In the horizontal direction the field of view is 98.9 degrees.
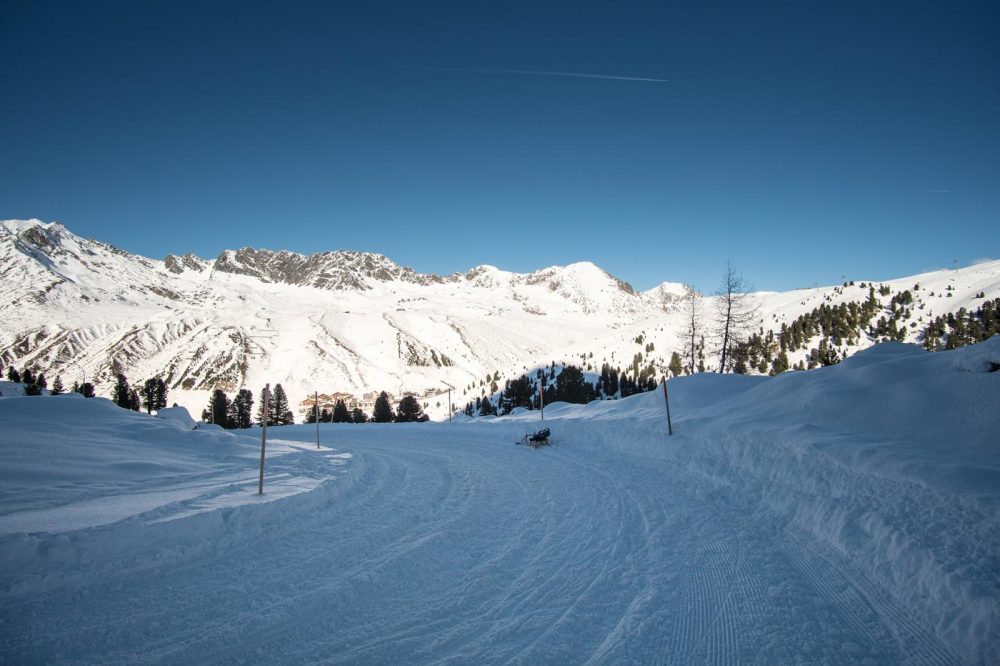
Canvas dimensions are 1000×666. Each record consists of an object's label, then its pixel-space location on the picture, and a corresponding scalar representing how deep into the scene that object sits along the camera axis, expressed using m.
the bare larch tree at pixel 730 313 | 32.22
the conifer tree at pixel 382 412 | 70.64
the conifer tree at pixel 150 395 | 71.88
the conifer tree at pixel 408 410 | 67.69
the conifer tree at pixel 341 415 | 67.50
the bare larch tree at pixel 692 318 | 35.50
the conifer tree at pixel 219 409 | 63.52
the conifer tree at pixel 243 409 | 65.88
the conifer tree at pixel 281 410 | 62.16
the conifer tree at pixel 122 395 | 65.93
